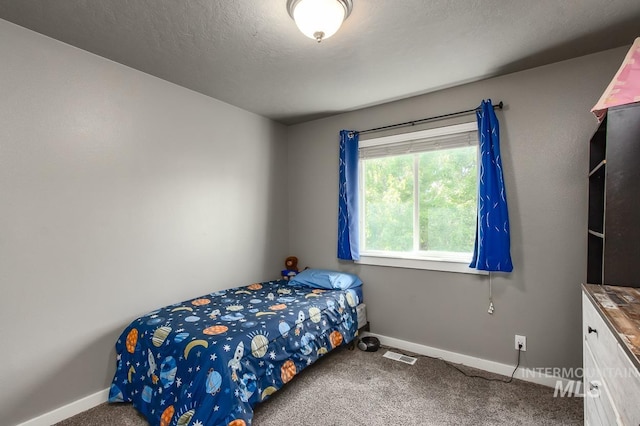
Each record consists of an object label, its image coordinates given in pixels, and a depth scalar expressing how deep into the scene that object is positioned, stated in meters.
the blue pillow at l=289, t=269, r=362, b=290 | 3.06
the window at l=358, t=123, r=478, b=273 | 2.76
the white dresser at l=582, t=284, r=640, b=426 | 0.94
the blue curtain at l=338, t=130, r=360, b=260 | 3.27
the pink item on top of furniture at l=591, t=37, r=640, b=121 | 1.60
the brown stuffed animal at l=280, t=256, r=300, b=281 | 3.57
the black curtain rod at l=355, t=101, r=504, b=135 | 2.62
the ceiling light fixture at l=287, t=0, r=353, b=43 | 1.56
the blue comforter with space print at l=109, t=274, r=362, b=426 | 1.71
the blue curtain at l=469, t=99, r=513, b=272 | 2.45
